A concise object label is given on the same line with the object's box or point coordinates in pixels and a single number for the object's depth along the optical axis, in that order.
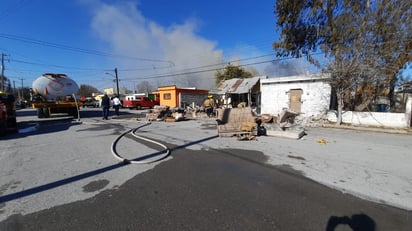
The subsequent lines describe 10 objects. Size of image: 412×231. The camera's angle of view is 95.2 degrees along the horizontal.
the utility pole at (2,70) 31.12
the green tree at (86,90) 70.06
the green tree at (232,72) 34.19
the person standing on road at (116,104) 16.92
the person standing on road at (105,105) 13.83
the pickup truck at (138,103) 27.97
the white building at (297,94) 12.70
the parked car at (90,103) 36.28
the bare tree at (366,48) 9.88
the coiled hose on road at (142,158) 4.67
